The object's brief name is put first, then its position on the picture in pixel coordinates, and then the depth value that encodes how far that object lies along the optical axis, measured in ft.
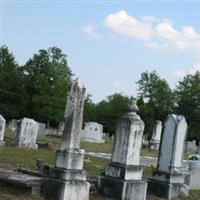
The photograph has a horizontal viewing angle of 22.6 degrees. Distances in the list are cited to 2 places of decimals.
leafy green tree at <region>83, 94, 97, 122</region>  235.65
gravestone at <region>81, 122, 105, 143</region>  141.16
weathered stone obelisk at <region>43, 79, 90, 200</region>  34.04
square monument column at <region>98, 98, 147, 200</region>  38.70
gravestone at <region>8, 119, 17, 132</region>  155.07
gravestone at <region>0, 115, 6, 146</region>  77.46
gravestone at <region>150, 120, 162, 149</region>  128.67
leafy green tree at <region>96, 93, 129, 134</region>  268.62
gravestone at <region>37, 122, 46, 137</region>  126.52
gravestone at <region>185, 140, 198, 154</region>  143.64
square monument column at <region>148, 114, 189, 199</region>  45.39
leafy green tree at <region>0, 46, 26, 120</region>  196.13
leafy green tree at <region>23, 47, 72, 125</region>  185.26
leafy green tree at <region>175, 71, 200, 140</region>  197.98
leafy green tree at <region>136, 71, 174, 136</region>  214.07
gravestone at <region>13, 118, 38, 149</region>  82.28
